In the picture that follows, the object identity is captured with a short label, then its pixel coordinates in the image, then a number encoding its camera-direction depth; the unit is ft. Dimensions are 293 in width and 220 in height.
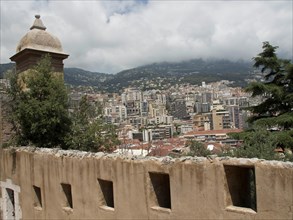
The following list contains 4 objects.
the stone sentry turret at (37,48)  50.16
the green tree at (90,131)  46.01
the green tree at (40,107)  41.32
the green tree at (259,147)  37.10
